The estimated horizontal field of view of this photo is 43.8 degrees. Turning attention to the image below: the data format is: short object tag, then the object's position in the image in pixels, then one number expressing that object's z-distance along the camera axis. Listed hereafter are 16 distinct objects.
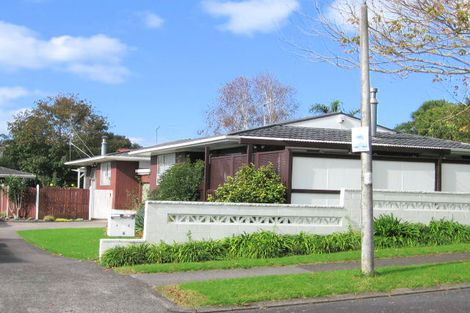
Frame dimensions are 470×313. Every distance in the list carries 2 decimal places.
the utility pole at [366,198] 9.81
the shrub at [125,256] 11.89
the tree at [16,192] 29.61
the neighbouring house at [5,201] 30.11
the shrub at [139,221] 16.38
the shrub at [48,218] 28.99
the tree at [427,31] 12.12
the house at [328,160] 15.93
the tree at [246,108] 44.94
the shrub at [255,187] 15.26
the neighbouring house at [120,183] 29.42
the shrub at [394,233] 13.82
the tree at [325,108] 34.34
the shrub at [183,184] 19.45
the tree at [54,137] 47.53
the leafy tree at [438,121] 15.32
